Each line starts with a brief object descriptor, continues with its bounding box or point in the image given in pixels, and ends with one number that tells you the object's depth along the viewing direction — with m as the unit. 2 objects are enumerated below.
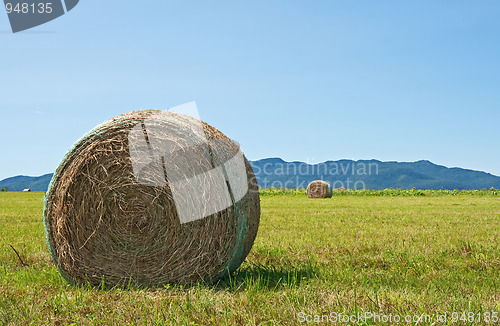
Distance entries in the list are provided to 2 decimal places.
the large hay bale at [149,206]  5.08
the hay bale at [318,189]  28.58
